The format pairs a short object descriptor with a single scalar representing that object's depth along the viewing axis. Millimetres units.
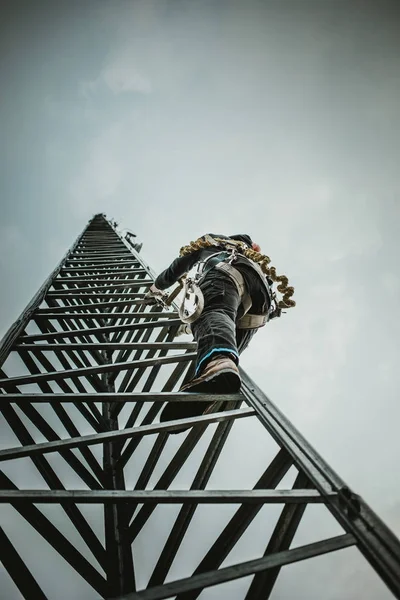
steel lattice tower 1403
